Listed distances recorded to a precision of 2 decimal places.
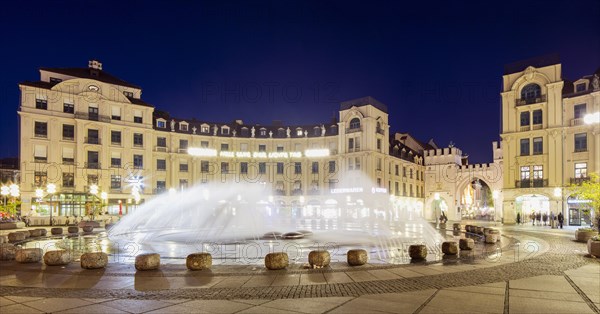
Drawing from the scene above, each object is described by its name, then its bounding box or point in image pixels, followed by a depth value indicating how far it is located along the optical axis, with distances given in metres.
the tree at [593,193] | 24.70
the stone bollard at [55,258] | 14.94
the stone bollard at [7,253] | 16.44
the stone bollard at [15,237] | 25.02
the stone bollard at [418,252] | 16.42
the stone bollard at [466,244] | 19.52
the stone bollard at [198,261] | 13.77
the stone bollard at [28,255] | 15.57
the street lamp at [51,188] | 47.06
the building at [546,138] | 50.03
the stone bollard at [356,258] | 14.88
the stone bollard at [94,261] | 14.20
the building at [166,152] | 59.53
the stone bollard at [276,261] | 13.99
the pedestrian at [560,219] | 42.01
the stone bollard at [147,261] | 13.70
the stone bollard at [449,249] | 17.50
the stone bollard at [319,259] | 14.39
